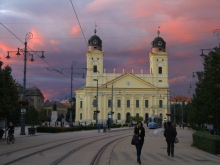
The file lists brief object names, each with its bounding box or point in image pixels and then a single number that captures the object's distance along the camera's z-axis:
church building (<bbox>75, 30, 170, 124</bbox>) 115.00
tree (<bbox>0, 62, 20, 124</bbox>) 27.43
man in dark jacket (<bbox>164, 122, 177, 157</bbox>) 16.97
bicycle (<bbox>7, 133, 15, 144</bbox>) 25.05
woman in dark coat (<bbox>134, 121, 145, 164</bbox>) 14.12
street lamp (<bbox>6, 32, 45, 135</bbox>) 34.59
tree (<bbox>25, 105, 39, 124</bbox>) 73.75
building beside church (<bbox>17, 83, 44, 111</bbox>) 117.17
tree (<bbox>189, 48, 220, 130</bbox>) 23.22
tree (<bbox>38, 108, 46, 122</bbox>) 89.11
